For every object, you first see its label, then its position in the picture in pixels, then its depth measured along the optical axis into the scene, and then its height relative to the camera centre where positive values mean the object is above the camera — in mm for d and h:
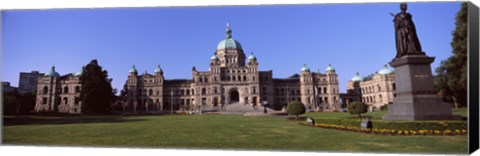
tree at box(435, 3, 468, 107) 17141 +2086
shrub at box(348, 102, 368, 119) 23266 -653
